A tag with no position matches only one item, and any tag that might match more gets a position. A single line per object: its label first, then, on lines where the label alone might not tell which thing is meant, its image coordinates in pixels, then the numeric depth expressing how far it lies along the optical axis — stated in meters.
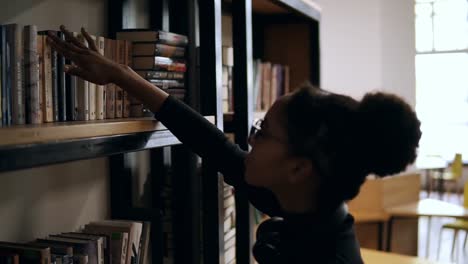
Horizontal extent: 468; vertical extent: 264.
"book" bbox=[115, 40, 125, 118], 1.48
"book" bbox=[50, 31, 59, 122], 1.25
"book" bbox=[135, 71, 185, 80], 1.55
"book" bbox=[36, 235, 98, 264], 1.40
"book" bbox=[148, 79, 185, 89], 1.58
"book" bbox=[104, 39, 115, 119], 1.44
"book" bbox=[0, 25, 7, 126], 1.10
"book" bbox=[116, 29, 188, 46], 1.56
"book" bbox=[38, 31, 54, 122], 1.22
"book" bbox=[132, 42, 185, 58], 1.56
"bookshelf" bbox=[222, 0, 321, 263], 2.03
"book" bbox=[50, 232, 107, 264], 1.43
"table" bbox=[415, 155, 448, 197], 7.73
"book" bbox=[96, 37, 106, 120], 1.39
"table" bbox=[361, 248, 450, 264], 2.57
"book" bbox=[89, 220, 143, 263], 1.55
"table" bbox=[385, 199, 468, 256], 3.56
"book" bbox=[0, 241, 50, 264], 1.25
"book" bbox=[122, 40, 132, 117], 1.52
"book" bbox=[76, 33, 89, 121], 1.33
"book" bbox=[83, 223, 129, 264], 1.50
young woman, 1.10
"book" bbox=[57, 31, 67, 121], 1.27
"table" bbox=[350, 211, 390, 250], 3.46
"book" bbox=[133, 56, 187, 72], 1.56
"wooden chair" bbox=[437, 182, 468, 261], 4.33
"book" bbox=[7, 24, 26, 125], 1.12
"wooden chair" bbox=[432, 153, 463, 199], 7.64
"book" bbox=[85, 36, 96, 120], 1.36
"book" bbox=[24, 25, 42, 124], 1.16
